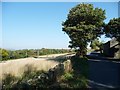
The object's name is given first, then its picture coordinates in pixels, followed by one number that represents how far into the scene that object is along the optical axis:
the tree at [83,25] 10.89
